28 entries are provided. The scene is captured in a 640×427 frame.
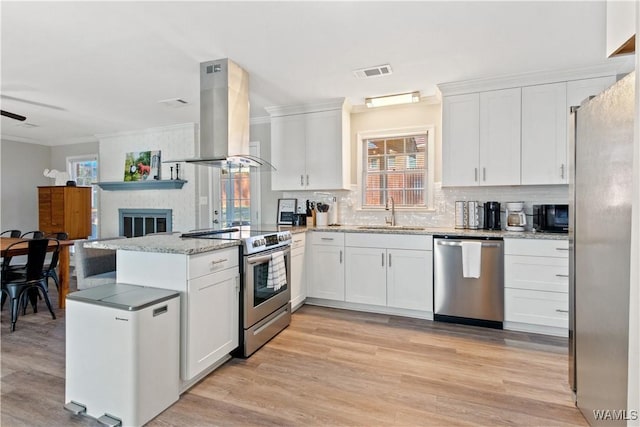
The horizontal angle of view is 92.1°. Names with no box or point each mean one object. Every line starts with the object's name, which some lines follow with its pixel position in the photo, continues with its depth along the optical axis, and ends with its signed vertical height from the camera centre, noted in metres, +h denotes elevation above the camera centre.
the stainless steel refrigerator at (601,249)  1.35 -0.20
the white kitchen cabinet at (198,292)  1.99 -0.58
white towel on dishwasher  3.03 -0.49
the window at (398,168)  3.94 +0.54
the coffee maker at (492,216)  3.41 -0.08
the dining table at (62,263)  3.73 -0.70
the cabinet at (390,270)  3.28 -0.68
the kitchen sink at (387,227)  3.72 -0.23
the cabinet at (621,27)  1.12 +0.70
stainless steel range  2.46 -0.65
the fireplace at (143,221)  5.36 -0.23
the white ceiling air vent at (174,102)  3.90 +1.38
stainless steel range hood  2.82 +0.91
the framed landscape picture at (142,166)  5.39 +0.77
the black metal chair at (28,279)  3.13 -0.75
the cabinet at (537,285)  2.83 -0.73
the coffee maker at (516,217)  3.25 -0.09
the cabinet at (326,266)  3.62 -0.69
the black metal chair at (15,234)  4.68 -0.39
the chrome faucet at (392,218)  3.97 -0.12
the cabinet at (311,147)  3.92 +0.82
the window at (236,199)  4.47 +0.14
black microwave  2.97 -0.10
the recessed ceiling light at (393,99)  3.59 +1.30
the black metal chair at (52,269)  3.56 -0.72
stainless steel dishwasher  3.02 -0.77
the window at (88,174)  6.09 +0.71
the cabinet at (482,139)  3.21 +0.75
